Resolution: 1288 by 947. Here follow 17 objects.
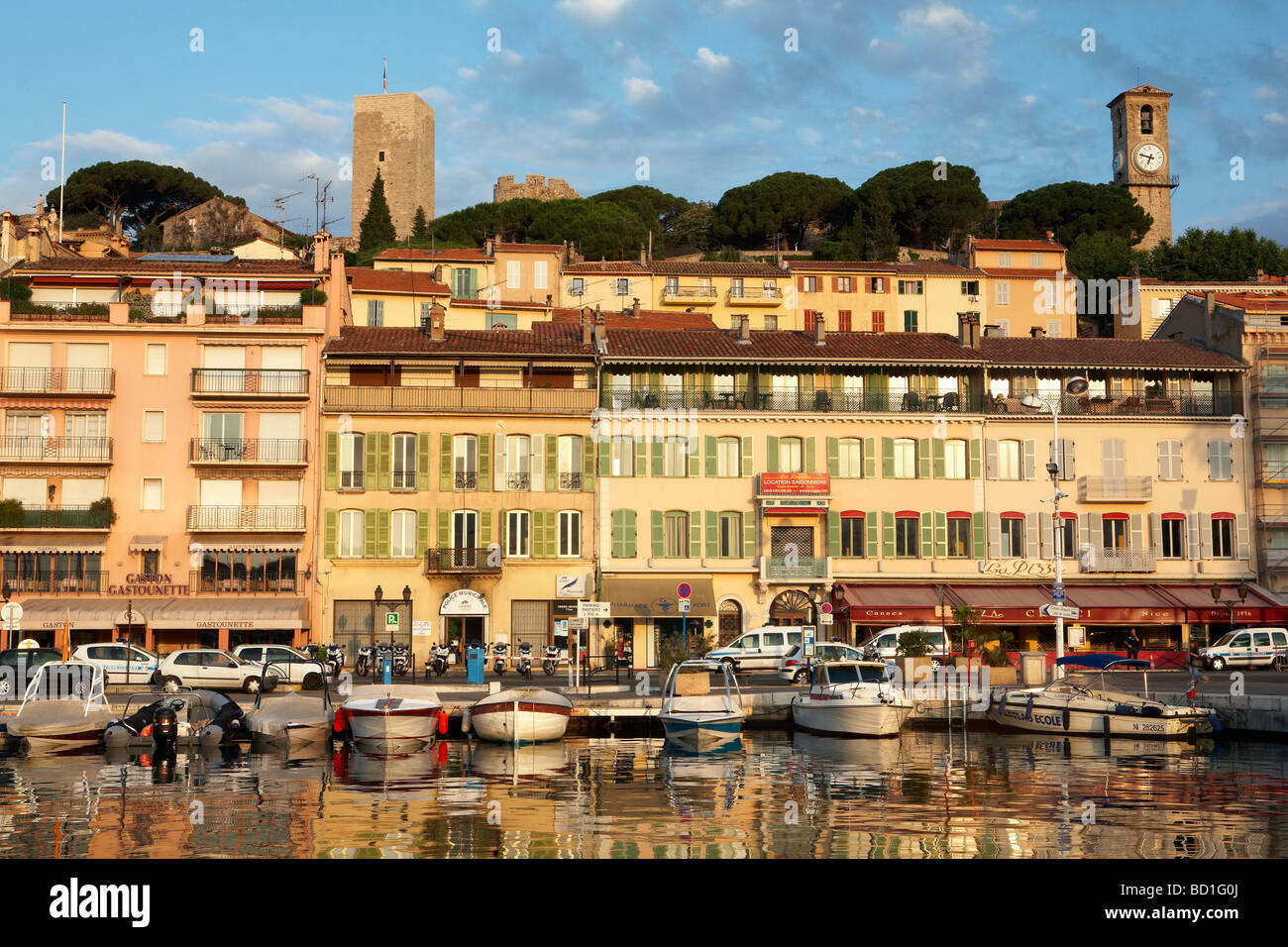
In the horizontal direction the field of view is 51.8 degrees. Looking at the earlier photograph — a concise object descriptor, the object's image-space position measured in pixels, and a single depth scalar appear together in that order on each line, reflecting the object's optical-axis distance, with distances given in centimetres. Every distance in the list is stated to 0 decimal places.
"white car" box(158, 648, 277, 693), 3984
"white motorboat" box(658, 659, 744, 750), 3125
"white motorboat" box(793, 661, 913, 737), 3234
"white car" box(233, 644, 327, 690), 4075
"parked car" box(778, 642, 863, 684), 4044
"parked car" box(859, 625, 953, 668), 4084
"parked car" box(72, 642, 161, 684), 3938
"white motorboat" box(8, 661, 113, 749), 3062
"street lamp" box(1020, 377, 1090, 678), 3950
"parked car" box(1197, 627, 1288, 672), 4666
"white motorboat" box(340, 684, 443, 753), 2991
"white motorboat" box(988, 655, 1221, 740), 3206
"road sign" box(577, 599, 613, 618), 3459
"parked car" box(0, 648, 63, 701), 3509
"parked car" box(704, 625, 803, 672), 4503
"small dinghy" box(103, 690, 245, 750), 2984
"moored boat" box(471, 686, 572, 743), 3147
